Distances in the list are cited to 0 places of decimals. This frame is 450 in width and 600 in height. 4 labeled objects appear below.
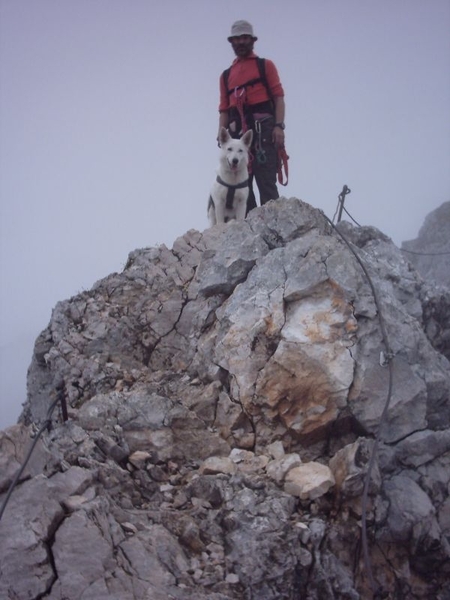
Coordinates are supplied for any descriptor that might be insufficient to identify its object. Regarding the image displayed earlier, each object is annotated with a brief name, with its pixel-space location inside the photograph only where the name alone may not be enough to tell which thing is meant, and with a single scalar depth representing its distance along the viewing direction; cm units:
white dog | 906
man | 884
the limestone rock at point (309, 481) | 464
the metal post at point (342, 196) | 923
